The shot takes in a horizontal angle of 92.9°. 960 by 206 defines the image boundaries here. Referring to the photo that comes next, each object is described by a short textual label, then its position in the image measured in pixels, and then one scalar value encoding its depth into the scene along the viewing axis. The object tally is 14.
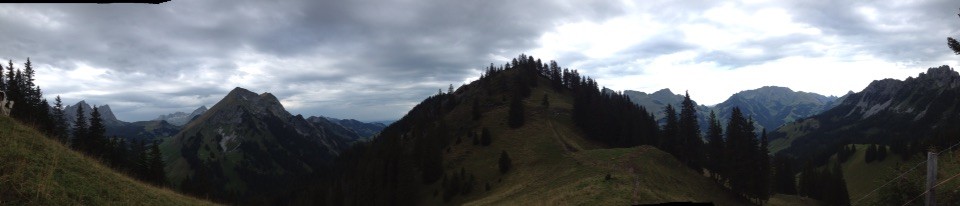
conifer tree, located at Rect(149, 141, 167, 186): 83.12
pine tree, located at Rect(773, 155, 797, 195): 136.12
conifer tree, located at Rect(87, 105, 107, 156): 82.75
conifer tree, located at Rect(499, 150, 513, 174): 97.12
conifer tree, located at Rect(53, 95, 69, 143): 85.85
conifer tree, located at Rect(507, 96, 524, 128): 131.50
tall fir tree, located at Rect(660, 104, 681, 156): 110.88
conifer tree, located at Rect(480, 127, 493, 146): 121.32
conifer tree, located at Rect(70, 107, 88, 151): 83.46
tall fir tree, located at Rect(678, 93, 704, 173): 108.00
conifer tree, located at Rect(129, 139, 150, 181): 80.88
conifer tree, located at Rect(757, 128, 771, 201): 82.69
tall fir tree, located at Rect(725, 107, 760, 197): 83.38
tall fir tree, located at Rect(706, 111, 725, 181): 93.81
